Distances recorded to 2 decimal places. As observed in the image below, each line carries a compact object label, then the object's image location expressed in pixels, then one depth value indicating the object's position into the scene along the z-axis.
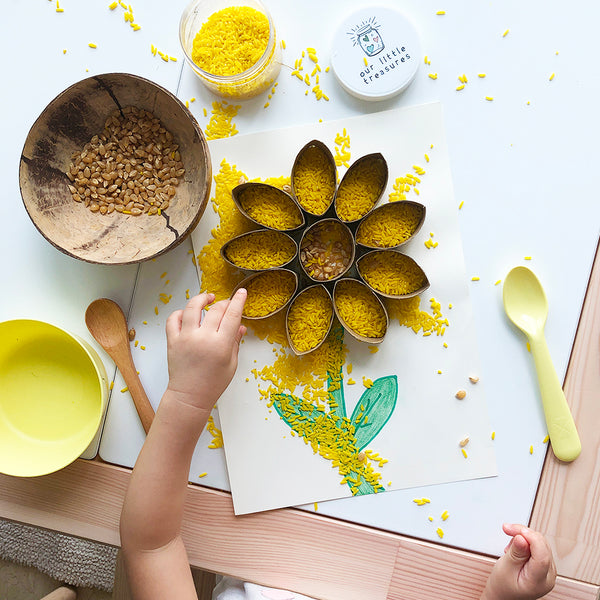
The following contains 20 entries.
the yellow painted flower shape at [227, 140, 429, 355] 0.83
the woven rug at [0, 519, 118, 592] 1.19
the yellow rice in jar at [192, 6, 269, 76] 0.84
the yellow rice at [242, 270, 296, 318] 0.84
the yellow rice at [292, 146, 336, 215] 0.84
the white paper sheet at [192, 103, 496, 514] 0.86
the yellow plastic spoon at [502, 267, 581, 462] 0.83
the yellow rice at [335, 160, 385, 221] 0.84
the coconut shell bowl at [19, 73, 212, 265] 0.81
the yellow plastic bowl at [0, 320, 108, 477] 0.85
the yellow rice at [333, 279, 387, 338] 0.84
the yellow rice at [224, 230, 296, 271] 0.85
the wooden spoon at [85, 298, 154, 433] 0.86
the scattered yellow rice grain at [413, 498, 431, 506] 0.85
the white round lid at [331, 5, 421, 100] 0.86
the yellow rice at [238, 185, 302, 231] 0.85
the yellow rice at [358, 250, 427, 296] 0.84
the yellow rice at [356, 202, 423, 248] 0.84
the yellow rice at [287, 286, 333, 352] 0.84
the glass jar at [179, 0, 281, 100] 0.83
